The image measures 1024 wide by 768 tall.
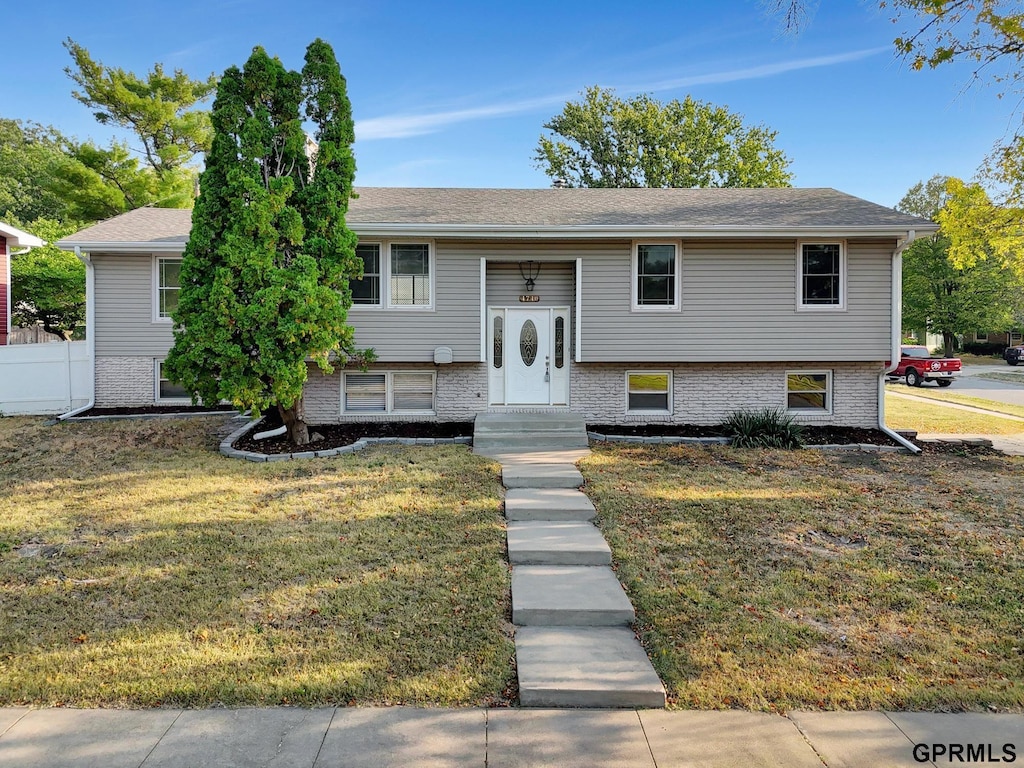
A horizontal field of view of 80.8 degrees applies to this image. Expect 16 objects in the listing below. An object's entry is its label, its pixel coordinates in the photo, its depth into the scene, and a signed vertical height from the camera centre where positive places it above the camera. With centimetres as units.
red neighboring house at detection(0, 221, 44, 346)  1577 +268
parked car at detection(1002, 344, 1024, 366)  3578 +21
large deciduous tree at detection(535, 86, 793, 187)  3156 +1145
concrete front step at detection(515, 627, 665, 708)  331 -185
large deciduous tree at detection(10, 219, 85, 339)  1880 +220
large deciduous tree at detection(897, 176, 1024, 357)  3531 +396
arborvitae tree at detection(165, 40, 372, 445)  857 +169
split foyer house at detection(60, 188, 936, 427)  1079 +86
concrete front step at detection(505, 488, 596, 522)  630 -160
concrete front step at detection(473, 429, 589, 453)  959 -135
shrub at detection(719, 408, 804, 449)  1009 -125
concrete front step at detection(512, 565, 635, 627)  422 -178
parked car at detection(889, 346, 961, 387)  2312 -41
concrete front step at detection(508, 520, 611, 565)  523 -169
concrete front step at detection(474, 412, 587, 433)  1015 -112
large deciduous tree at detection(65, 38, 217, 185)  2356 +1022
